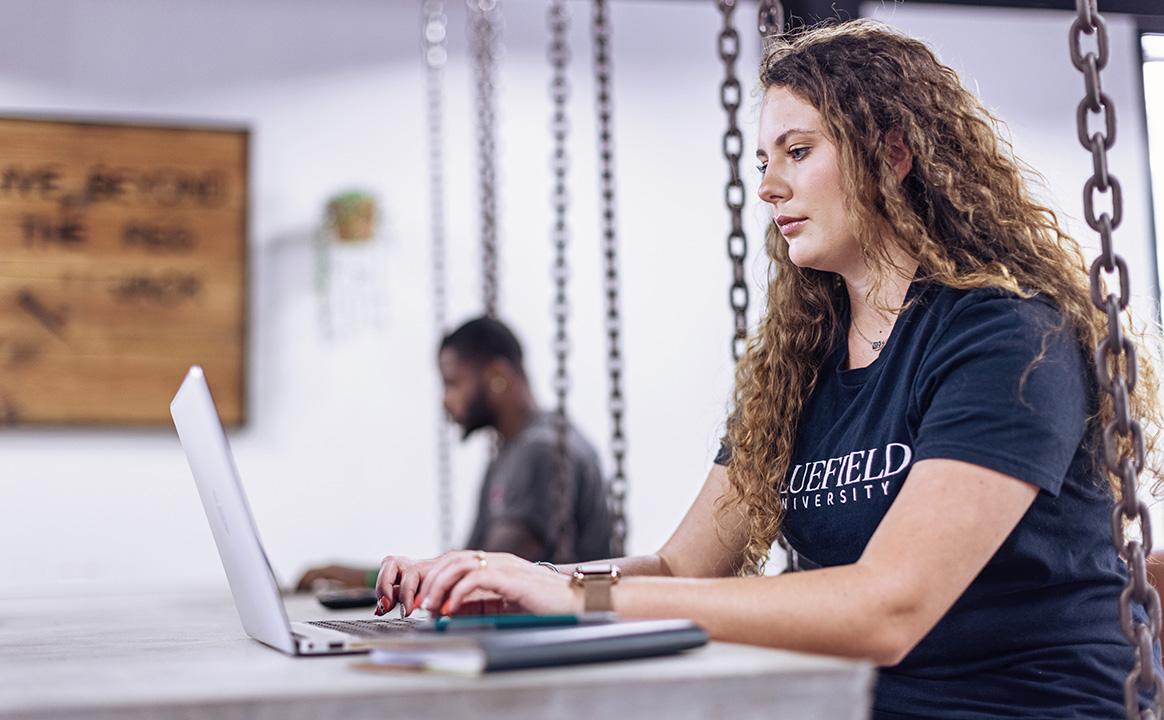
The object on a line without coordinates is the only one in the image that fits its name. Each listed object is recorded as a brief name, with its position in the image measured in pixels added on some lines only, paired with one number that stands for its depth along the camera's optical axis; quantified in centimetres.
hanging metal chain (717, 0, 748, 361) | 205
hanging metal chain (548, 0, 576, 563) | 291
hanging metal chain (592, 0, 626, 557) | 261
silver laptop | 111
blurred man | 368
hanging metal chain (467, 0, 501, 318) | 374
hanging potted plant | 510
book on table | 91
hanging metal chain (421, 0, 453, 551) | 445
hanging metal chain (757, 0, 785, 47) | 203
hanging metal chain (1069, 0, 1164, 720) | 122
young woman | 122
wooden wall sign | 481
